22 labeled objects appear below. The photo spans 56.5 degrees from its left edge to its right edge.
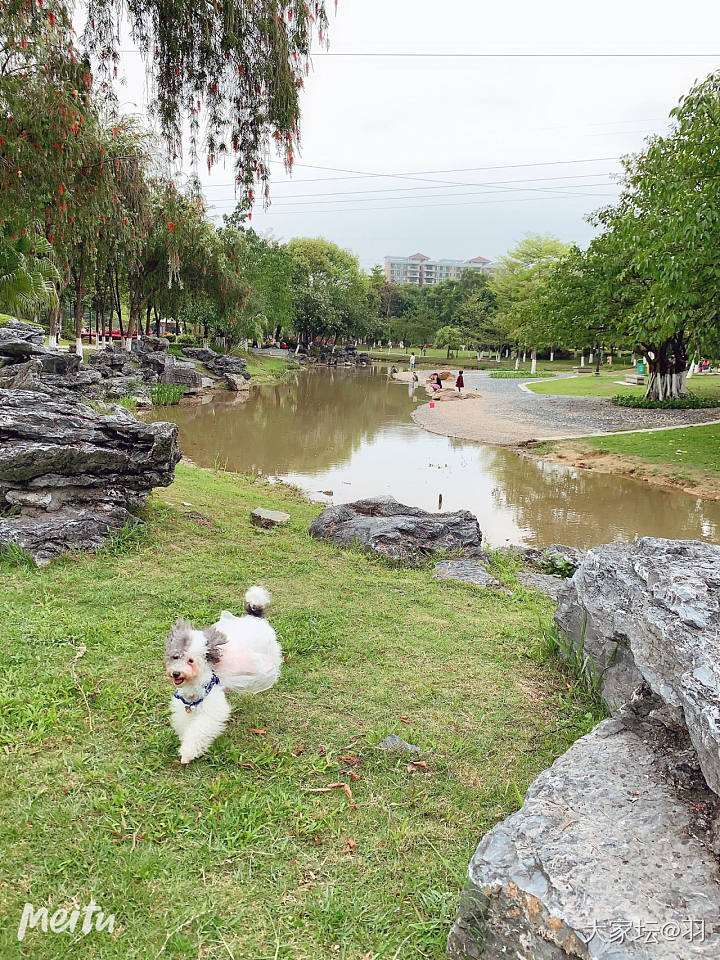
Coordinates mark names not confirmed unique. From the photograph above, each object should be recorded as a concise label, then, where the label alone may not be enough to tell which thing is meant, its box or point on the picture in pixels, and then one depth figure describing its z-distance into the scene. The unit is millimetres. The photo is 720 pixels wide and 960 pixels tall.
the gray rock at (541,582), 6602
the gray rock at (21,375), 9766
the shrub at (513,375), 45406
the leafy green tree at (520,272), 52812
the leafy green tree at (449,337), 55688
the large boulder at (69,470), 6297
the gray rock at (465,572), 6418
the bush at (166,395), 24252
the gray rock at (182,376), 27531
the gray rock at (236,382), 31884
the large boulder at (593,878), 1949
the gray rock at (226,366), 34000
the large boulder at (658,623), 2344
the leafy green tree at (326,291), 54062
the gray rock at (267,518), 8125
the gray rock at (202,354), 35219
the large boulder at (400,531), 7176
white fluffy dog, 3330
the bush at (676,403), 24250
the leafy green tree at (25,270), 9672
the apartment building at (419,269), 184875
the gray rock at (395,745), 3502
